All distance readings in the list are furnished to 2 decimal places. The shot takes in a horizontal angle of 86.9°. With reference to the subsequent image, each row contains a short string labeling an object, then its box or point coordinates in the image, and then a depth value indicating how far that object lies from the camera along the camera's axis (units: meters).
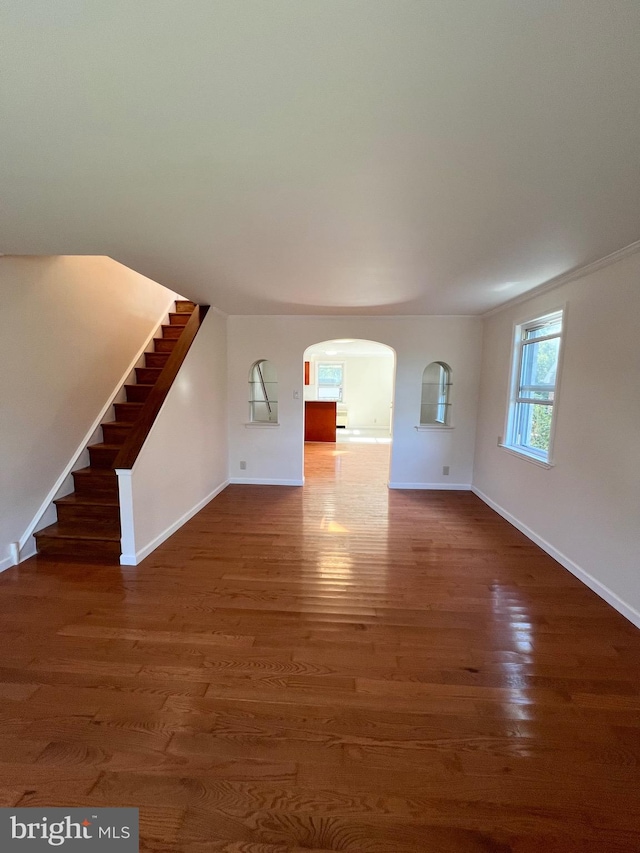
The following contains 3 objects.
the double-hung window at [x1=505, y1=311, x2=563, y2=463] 3.26
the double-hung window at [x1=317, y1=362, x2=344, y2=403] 11.31
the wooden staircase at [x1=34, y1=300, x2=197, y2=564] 2.89
